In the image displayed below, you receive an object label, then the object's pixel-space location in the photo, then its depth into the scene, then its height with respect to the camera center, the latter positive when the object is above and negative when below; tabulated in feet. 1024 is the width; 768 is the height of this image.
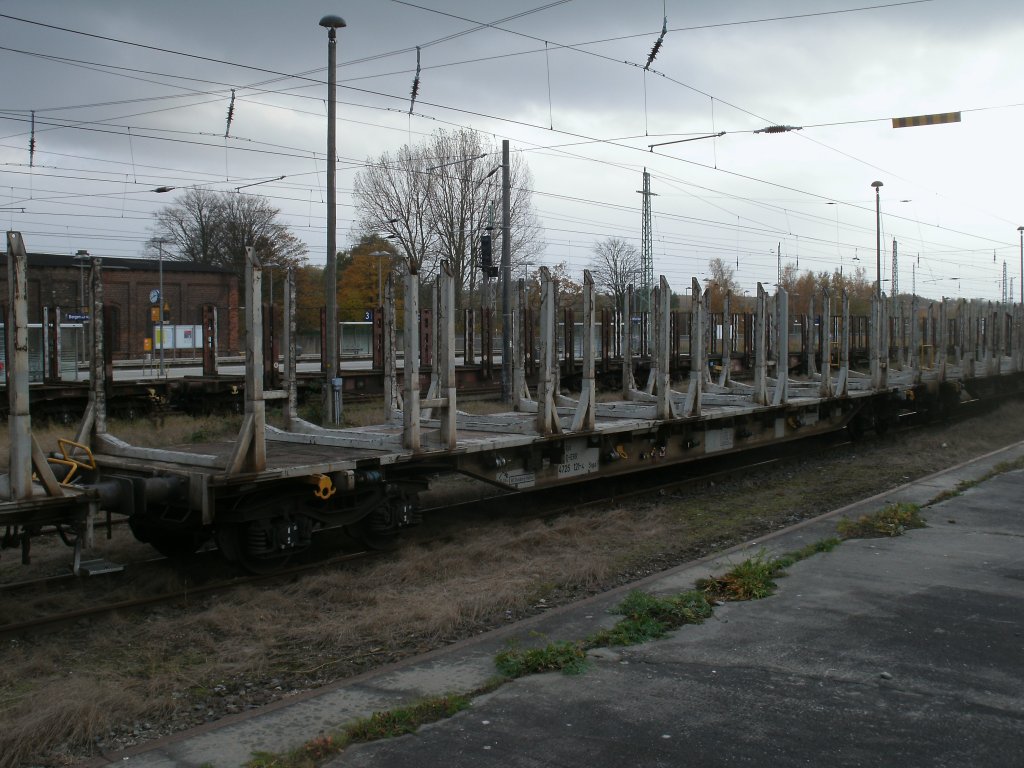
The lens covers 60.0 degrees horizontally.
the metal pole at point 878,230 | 115.53 +16.85
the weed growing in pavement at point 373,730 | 13.15 -5.90
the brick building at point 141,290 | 163.43 +13.77
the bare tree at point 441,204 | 128.67 +22.90
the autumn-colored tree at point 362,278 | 136.26 +12.85
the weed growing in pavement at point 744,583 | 21.75 -5.76
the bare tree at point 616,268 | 173.27 +18.43
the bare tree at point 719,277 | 189.55 +20.80
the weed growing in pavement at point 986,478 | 35.66 -5.62
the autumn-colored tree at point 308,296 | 176.04 +13.24
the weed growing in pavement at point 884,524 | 28.71 -5.63
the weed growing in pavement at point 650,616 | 18.52 -5.81
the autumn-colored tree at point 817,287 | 199.82 +17.40
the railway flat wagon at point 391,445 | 22.45 -2.93
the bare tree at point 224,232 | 199.62 +29.84
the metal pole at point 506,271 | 76.13 +7.60
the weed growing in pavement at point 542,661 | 16.71 -5.82
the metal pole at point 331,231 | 51.75 +7.87
